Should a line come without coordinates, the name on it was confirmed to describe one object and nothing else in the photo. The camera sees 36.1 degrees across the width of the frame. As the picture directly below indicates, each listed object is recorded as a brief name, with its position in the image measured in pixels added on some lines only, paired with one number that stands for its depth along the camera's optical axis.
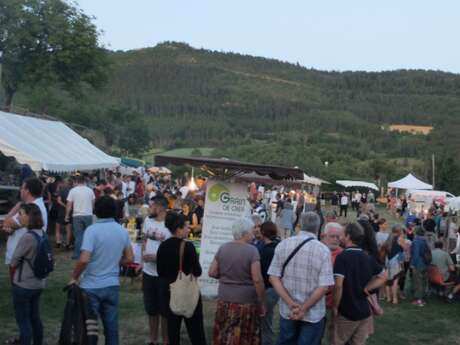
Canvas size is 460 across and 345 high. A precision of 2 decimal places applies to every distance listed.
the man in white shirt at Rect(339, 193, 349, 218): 34.27
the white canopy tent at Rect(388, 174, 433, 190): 38.38
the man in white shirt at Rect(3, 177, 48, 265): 6.62
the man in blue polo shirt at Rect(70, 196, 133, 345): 5.82
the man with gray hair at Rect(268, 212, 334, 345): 5.41
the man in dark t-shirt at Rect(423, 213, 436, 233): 19.20
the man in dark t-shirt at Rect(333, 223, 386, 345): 5.75
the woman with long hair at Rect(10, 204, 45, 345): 6.03
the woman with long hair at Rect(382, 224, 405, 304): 11.61
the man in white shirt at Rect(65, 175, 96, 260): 12.34
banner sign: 10.48
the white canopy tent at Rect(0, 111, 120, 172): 13.52
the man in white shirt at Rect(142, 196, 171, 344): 7.01
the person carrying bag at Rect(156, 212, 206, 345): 6.21
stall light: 19.06
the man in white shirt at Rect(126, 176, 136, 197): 22.10
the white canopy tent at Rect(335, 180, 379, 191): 46.19
